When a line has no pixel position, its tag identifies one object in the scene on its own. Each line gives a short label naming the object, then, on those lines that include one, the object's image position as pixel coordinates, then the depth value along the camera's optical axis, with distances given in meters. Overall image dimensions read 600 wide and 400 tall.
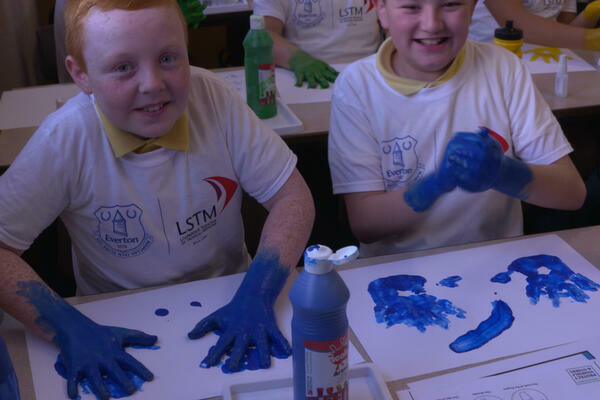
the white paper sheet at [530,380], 0.92
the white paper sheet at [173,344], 0.96
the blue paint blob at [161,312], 1.12
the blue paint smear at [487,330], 1.02
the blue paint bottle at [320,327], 0.76
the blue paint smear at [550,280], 1.14
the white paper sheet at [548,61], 2.13
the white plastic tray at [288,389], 0.93
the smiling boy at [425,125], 1.38
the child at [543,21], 2.37
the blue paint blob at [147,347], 1.04
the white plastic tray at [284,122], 1.76
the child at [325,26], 2.38
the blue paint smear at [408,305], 1.09
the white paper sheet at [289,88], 1.99
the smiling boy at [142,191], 1.05
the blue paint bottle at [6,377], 0.76
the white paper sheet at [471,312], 1.01
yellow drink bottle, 2.01
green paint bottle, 1.77
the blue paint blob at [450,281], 1.17
